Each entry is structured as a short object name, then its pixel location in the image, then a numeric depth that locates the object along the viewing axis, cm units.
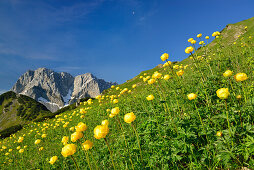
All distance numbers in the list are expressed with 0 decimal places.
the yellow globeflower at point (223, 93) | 181
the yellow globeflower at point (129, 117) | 207
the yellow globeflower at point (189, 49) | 330
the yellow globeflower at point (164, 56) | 332
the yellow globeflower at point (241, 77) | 213
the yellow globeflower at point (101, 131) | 186
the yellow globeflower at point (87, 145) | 204
